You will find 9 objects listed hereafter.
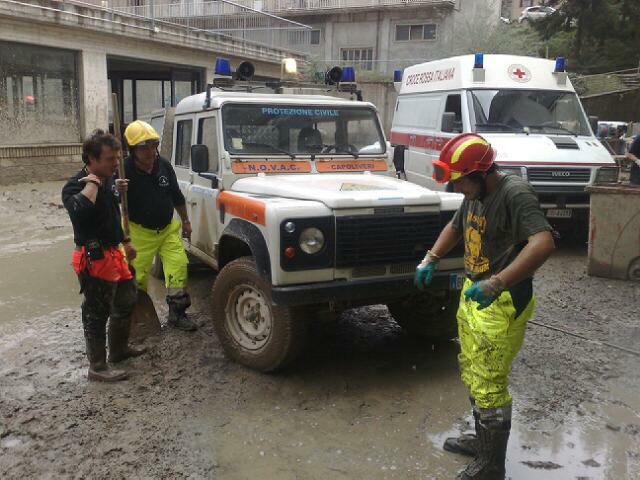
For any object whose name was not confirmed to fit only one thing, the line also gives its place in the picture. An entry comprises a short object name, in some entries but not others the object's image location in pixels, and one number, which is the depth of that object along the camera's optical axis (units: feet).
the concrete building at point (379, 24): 87.61
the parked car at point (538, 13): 80.32
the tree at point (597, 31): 72.33
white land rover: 11.99
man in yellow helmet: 15.08
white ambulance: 24.30
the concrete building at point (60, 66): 42.22
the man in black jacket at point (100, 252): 11.88
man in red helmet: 8.57
